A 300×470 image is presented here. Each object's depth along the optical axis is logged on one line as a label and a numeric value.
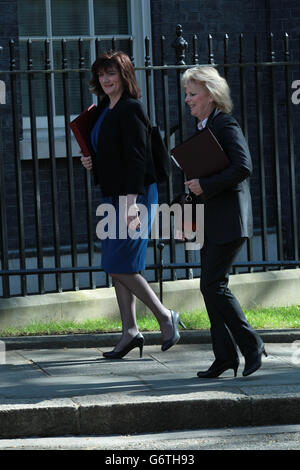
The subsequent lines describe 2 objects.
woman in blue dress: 12.86
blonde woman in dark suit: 11.98
